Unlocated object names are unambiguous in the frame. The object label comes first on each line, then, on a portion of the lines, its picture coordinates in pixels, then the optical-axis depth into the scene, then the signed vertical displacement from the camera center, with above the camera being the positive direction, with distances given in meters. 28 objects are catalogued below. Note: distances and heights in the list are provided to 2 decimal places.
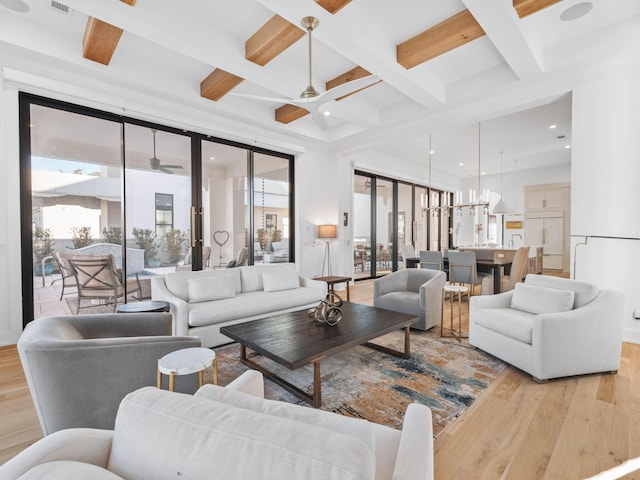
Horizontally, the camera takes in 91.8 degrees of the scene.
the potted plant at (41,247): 3.61 -0.17
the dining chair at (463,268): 4.91 -0.56
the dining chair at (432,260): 5.36 -0.47
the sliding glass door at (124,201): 3.63 +0.45
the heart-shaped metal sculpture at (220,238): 5.20 -0.08
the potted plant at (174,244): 4.64 -0.16
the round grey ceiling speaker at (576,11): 2.84 +2.10
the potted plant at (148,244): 4.35 -0.16
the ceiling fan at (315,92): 2.72 +1.36
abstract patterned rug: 2.17 -1.22
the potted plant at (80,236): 3.87 -0.04
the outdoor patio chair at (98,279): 3.88 -0.59
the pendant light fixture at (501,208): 7.23 +0.59
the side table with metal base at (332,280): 4.75 -0.73
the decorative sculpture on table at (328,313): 2.77 -0.73
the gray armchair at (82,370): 1.52 -0.73
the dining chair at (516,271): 5.77 -0.71
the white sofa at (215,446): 0.61 -0.48
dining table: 5.39 -0.58
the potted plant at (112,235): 4.08 -0.03
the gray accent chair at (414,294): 3.69 -0.79
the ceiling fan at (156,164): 4.51 +1.02
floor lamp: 6.33 +0.05
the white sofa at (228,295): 3.26 -0.78
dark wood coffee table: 2.18 -0.83
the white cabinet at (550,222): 8.74 +0.34
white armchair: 2.50 -0.83
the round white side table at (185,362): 1.67 -0.72
